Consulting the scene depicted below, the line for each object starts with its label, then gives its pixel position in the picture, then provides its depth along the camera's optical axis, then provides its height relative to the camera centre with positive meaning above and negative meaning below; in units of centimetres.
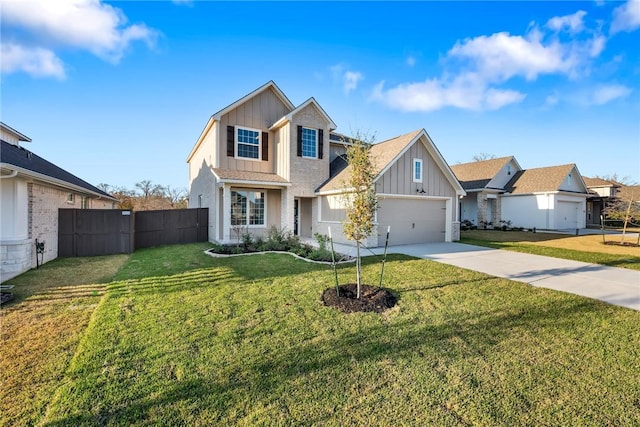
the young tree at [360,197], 582 +34
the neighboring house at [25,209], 784 +6
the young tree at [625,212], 1538 +16
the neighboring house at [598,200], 2922 +150
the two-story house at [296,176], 1323 +185
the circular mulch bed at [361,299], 529 -173
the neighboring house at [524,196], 2191 +149
